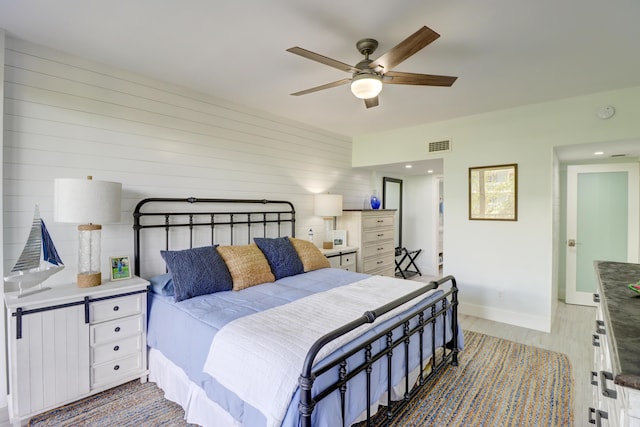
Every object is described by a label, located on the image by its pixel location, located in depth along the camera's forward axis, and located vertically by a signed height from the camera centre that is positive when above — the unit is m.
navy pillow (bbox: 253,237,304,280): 3.18 -0.47
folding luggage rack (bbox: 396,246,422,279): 6.18 -1.02
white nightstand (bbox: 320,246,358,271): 4.26 -0.64
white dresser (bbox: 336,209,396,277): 4.77 -0.39
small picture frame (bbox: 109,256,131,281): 2.58 -0.48
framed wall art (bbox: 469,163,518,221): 3.76 +0.27
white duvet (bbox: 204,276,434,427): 1.42 -0.71
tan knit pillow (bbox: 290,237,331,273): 3.45 -0.50
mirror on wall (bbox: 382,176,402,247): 6.13 +0.33
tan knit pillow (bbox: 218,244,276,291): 2.77 -0.51
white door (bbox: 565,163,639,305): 4.23 -0.10
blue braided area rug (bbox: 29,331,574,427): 2.07 -1.41
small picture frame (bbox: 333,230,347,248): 4.77 -0.40
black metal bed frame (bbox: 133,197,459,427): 1.42 -0.73
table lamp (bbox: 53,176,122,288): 2.19 +0.01
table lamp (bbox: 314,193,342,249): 4.43 +0.10
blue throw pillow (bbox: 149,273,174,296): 2.50 -0.61
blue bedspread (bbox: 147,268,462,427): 1.66 -0.76
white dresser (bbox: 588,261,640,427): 0.76 -0.40
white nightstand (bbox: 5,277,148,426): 1.96 -0.93
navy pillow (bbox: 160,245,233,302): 2.44 -0.51
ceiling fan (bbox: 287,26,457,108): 1.86 +0.98
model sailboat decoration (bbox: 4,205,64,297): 2.15 -0.37
